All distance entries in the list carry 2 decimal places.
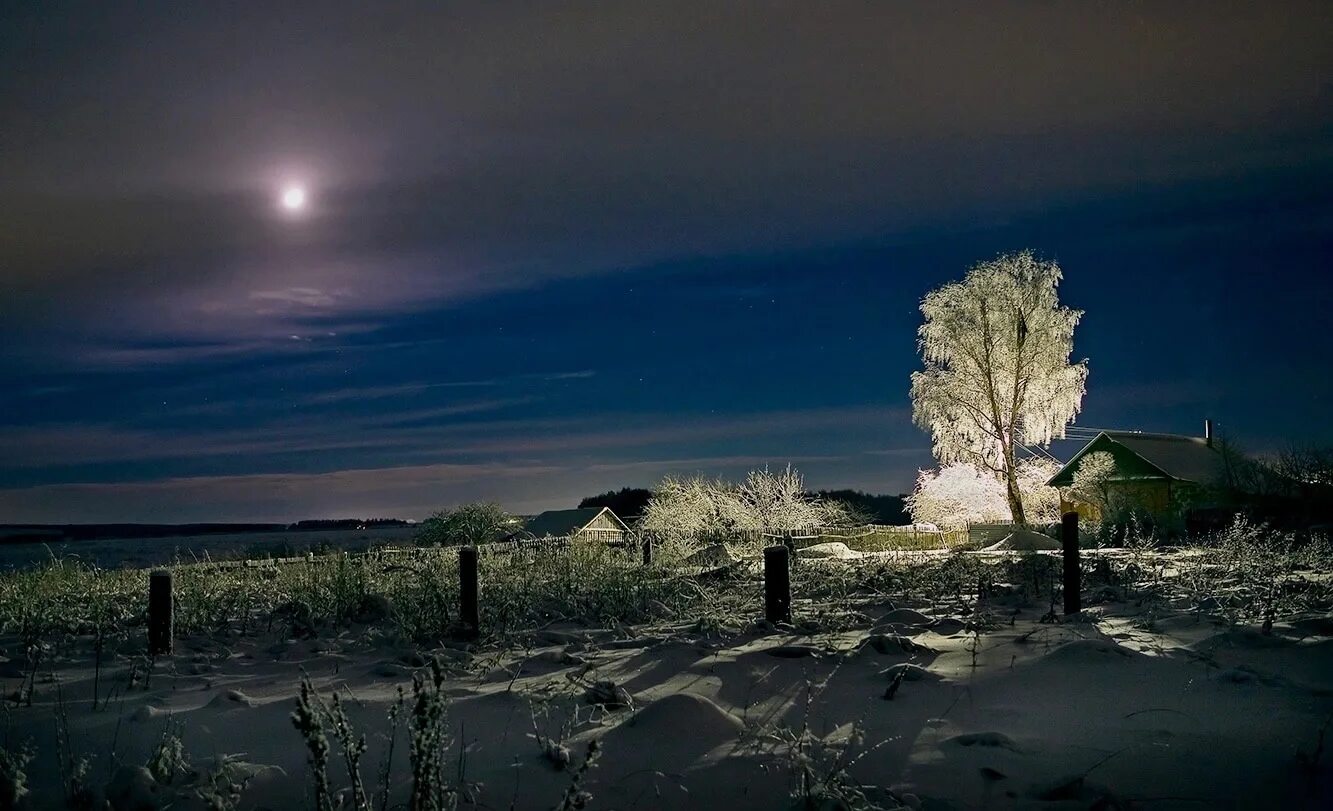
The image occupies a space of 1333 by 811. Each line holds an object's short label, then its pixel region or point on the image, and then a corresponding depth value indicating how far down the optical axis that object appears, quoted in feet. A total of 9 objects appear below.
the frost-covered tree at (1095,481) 109.40
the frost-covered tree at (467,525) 124.67
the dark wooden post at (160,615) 31.24
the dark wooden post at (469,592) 32.55
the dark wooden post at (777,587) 31.63
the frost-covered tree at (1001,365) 115.03
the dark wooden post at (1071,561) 33.58
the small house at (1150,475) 112.88
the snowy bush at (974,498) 113.39
